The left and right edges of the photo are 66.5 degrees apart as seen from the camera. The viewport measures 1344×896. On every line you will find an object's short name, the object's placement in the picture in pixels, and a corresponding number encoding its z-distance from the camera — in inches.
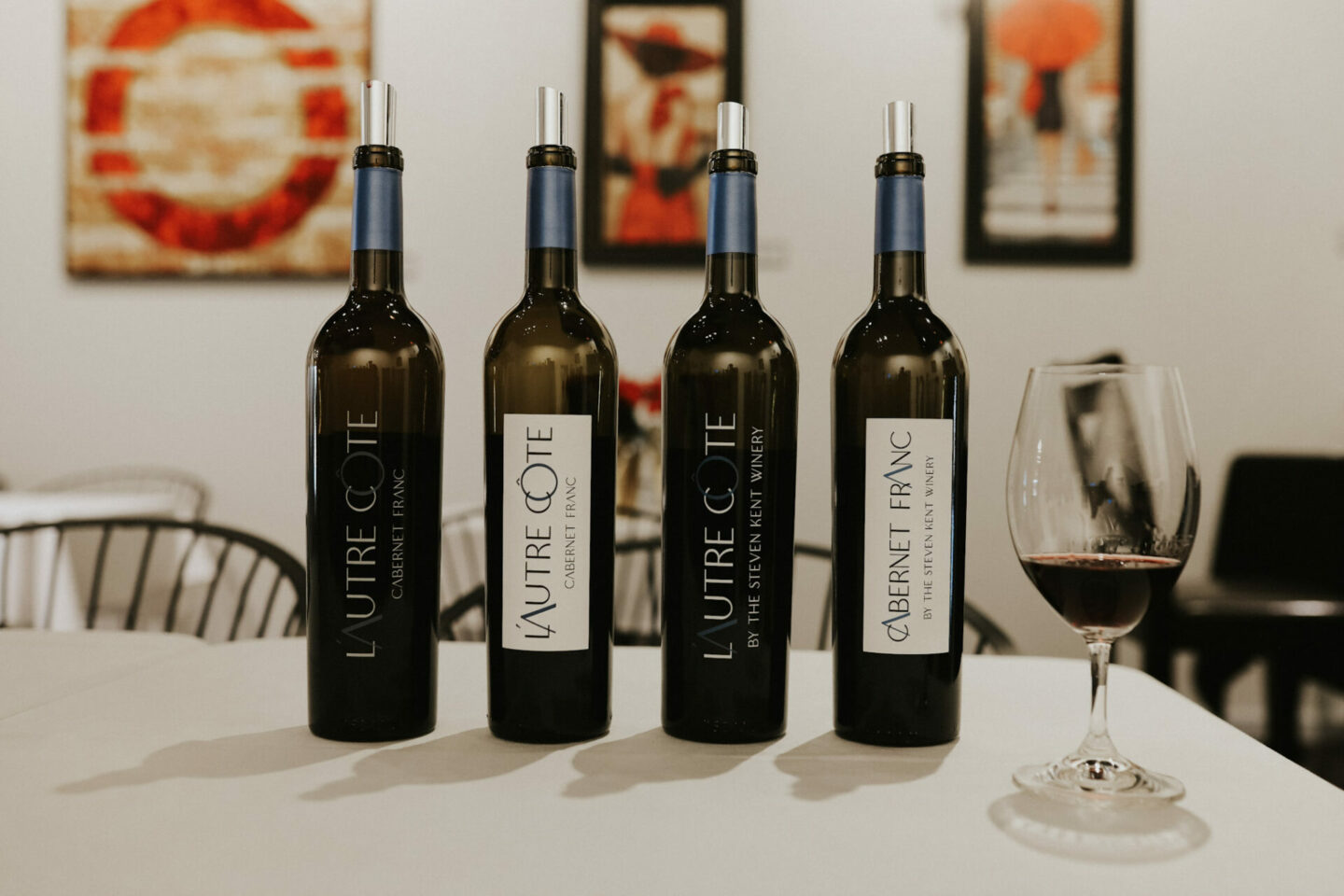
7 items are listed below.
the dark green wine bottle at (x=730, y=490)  22.5
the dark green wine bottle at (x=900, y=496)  22.5
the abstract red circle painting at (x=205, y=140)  114.1
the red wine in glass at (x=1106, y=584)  20.9
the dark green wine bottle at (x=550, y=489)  22.1
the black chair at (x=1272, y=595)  84.3
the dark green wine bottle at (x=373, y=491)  22.3
